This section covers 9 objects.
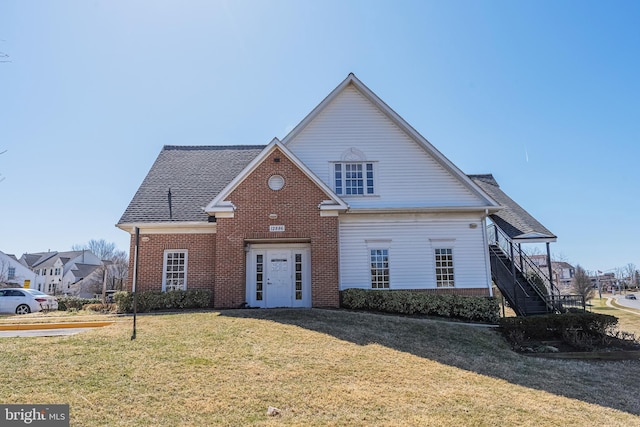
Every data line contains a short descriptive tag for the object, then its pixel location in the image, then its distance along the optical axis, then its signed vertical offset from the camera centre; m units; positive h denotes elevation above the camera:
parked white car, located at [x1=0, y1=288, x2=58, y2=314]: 19.19 -0.83
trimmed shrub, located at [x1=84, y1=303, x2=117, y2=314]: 16.31 -1.05
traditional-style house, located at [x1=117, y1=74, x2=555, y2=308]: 15.24 +2.29
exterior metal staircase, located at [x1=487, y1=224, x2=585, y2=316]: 16.11 -0.20
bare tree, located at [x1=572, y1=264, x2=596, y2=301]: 35.09 -0.80
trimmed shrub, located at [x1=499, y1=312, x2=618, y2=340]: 12.33 -1.52
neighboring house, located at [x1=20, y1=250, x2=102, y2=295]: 67.62 +2.95
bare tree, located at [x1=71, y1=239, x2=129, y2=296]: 50.84 +1.74
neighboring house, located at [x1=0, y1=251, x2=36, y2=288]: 54.67 +1.71
